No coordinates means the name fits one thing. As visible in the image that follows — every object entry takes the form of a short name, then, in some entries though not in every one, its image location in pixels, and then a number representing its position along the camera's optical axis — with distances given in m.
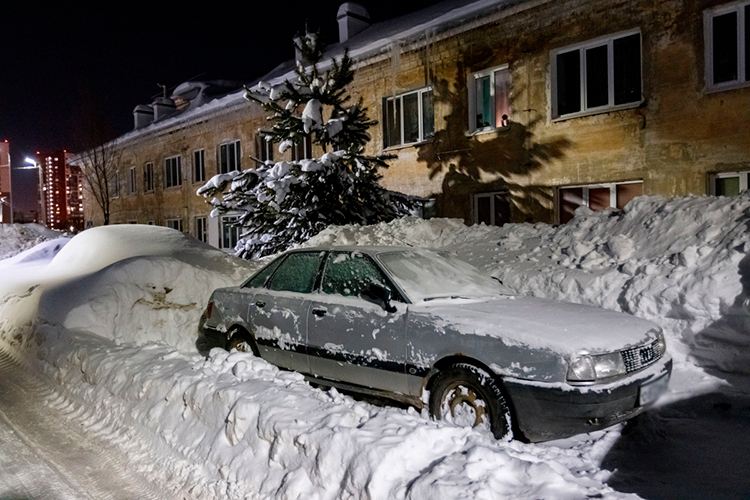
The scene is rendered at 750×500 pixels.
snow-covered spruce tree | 10.80
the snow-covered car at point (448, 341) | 3.75
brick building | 9.41
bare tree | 25.11
